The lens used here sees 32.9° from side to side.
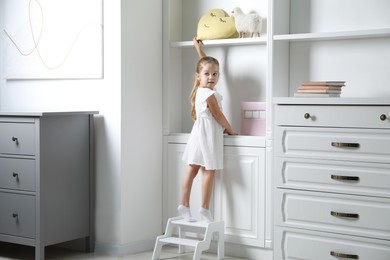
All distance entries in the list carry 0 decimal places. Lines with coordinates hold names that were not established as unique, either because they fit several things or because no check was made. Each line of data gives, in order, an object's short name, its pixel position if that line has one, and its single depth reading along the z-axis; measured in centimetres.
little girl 377
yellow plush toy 392
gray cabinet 363
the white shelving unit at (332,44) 354
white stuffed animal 382
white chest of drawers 305
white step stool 367
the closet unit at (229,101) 376
